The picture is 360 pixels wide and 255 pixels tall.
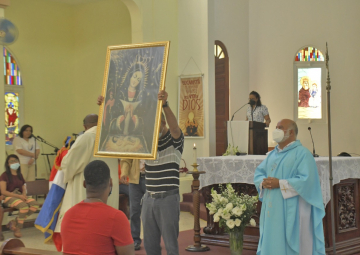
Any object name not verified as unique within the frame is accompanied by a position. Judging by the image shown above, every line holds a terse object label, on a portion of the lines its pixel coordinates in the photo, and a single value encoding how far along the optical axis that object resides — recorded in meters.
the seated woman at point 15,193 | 8.05
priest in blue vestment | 4.88
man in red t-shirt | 2.79
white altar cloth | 6.00
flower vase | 5.81
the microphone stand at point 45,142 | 12.86
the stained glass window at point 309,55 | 13.10
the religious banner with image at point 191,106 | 11.27
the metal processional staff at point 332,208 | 5.79
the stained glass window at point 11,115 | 12.62
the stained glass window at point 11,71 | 12.59
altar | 6.15
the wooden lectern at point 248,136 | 8.11
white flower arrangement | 5.69
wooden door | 13.19
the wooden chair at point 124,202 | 8.74
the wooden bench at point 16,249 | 2.97
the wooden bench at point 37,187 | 9.04
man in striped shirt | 4.25
